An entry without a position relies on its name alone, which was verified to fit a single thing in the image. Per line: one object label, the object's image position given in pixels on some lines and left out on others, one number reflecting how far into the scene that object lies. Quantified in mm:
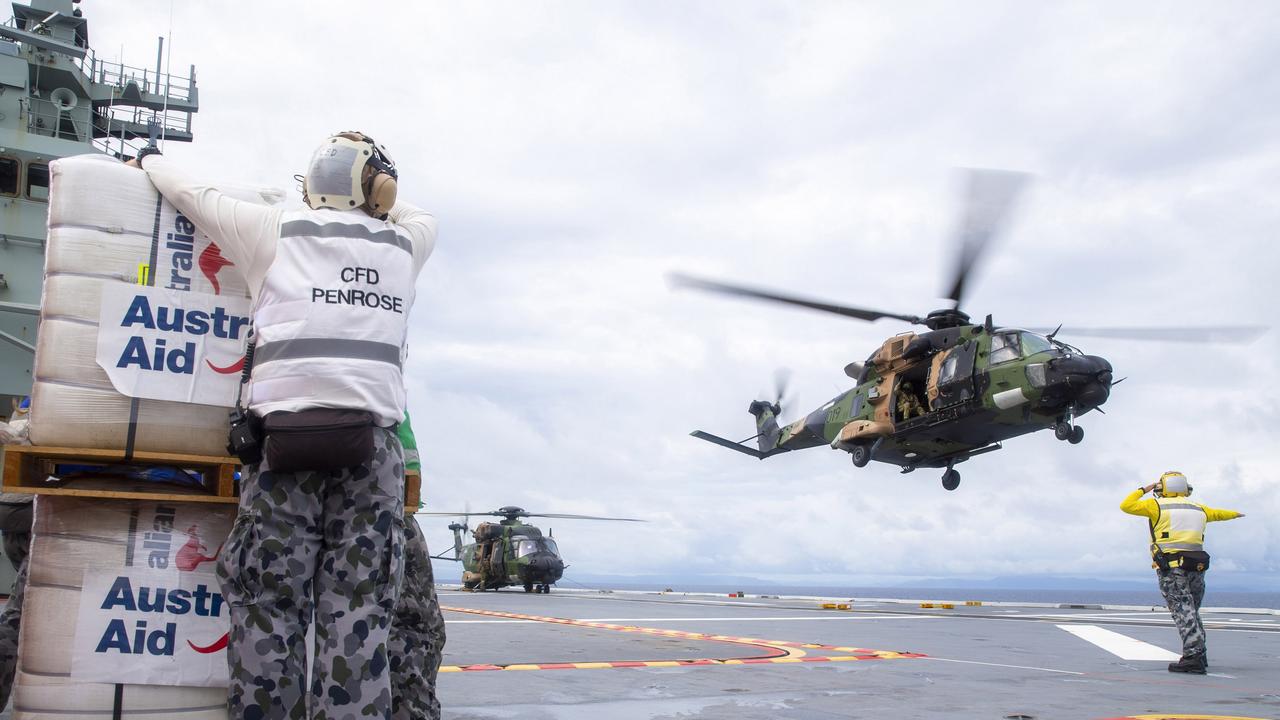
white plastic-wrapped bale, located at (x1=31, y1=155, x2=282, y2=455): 2969
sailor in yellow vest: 8180
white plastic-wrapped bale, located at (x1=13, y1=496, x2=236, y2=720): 2857
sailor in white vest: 2783
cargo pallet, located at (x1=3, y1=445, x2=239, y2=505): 2846
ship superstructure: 12648
